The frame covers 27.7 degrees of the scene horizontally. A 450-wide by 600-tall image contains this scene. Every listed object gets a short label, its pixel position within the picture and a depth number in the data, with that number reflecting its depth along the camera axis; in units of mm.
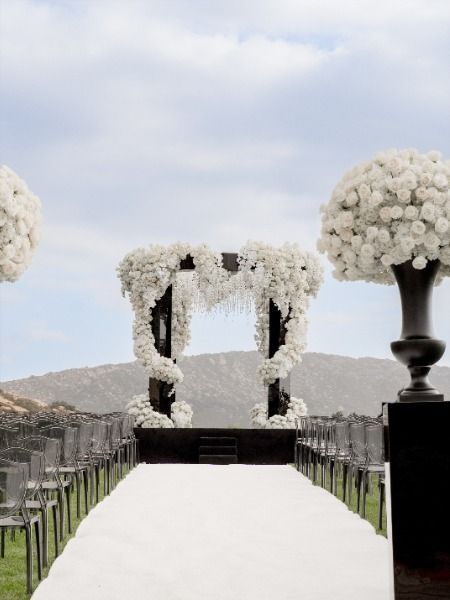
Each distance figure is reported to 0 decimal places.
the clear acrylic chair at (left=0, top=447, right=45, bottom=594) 5570
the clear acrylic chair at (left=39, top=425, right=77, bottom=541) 7473
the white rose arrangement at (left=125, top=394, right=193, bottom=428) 16594
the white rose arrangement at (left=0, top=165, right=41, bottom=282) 8039
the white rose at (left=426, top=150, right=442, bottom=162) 5309
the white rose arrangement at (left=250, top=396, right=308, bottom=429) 16641
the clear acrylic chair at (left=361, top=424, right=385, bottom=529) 8789
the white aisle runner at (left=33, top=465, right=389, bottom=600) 5707
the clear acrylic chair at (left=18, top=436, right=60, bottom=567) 6449
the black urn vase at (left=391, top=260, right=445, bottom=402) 5031
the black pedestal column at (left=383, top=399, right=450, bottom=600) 4668
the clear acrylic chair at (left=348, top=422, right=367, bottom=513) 9094
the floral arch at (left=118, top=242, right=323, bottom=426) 16719
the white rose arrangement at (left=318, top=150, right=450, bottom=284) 5074
